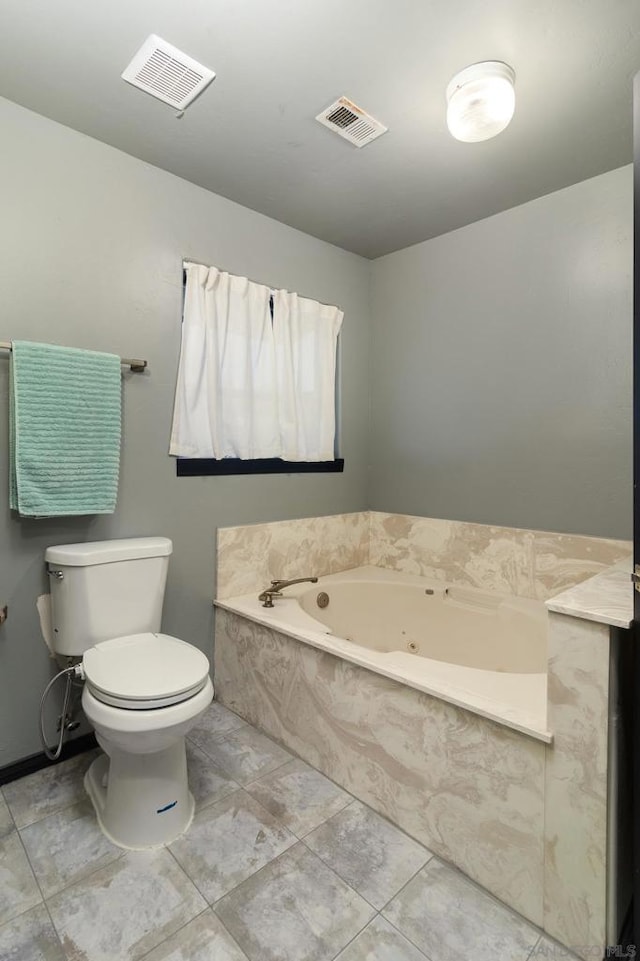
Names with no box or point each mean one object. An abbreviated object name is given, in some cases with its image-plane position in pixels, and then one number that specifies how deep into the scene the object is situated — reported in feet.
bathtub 4.47
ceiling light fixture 4.58
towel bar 6.07
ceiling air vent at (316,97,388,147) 5.26
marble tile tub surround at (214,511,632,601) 6.88
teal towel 5.15
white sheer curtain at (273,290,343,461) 8.02
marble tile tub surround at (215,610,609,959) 3.61
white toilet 4.39
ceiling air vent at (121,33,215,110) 4.57
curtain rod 6.80
